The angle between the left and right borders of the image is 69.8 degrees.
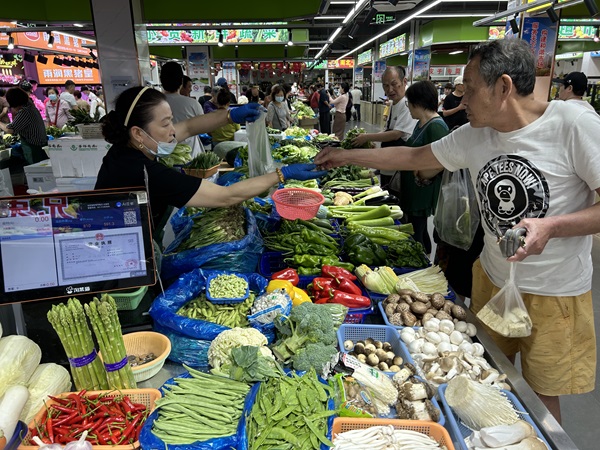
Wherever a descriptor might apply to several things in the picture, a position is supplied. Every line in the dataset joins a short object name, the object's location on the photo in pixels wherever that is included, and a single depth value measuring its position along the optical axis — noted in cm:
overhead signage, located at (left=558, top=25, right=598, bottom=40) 1800
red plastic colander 305
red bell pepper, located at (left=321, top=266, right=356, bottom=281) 285
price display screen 184
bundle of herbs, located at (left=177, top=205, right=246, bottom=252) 285
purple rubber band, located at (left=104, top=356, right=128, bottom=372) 173
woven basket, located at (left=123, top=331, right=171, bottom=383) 204
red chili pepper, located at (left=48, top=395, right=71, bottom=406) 170
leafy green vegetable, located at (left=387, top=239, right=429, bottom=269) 318
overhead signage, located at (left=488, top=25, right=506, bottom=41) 1700
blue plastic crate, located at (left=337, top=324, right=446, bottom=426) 232
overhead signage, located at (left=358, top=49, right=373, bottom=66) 2955
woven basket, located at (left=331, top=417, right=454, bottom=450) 168
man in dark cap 723
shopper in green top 435
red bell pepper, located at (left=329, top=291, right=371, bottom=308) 260
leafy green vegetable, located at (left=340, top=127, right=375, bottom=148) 573
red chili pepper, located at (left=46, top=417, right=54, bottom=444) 155
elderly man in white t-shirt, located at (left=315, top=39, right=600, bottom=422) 189
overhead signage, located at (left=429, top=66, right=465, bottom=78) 2514
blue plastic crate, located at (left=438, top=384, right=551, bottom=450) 167
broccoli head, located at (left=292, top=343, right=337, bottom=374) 192
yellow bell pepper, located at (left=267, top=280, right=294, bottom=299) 251
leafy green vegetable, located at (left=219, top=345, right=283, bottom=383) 177
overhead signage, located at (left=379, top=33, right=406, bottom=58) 2132
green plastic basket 226
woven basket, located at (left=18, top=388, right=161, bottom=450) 173
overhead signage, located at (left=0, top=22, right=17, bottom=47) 1622
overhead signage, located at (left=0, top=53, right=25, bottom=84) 1814
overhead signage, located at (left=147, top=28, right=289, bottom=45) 1463
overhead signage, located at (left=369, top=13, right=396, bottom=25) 1038
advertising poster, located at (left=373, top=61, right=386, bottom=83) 2612
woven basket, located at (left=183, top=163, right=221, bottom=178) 493
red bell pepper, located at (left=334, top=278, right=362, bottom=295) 271
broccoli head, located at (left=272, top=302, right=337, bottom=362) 201
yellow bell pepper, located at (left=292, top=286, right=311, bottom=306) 251
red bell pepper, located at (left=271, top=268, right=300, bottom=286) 284
